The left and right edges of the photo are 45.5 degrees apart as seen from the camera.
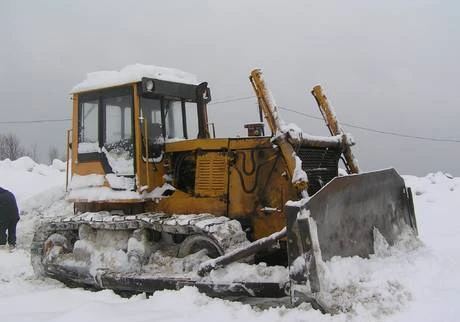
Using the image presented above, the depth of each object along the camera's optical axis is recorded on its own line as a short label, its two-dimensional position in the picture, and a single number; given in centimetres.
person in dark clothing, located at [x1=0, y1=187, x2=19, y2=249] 1145
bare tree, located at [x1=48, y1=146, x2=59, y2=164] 7181
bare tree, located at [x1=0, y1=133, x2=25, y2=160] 6246
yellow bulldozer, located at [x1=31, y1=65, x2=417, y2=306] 618
